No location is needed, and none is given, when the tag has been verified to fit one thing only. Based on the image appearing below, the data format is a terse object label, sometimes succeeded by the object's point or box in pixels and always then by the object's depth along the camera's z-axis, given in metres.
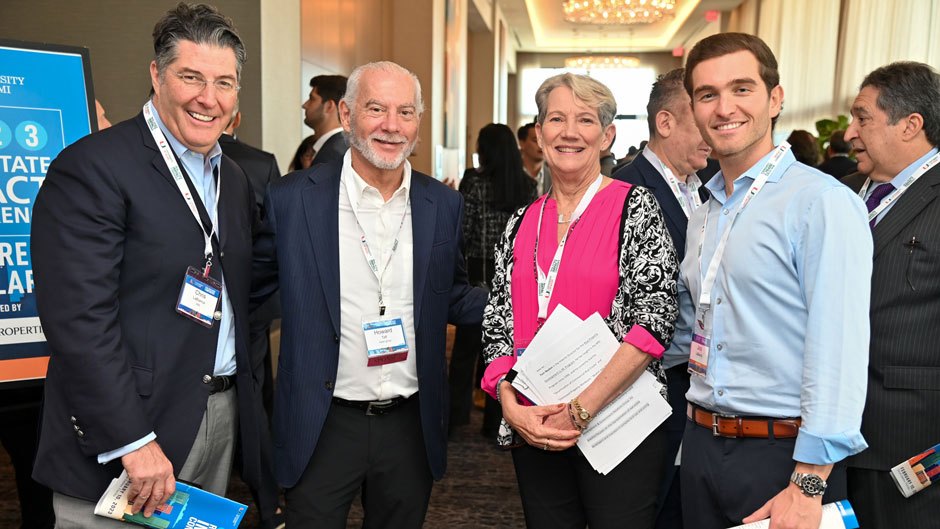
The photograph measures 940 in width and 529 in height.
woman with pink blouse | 1.82
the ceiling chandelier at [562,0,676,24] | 15.00
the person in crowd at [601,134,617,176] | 6.12
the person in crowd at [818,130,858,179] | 4.88
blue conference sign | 2.25
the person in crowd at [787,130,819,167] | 5.61
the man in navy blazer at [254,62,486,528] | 2.04
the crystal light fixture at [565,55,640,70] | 19.47
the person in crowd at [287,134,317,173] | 4.62
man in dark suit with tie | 1.94
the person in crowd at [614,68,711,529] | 2.40
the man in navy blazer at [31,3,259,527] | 1.57
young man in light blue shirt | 1.45
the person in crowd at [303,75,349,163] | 4.33
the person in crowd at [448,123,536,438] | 4.62
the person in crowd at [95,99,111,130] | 3.19
